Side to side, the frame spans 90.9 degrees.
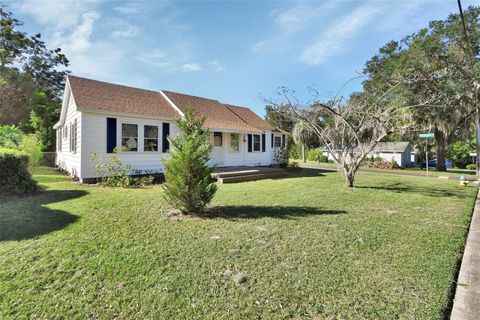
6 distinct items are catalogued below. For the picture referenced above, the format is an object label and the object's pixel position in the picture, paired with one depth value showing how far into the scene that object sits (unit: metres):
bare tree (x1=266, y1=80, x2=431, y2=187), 9.19
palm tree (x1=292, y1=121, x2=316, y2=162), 29.11
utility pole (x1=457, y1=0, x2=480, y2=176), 14.46
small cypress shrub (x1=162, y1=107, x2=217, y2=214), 5.21
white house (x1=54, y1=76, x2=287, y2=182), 9.62
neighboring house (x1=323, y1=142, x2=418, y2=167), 26.34
